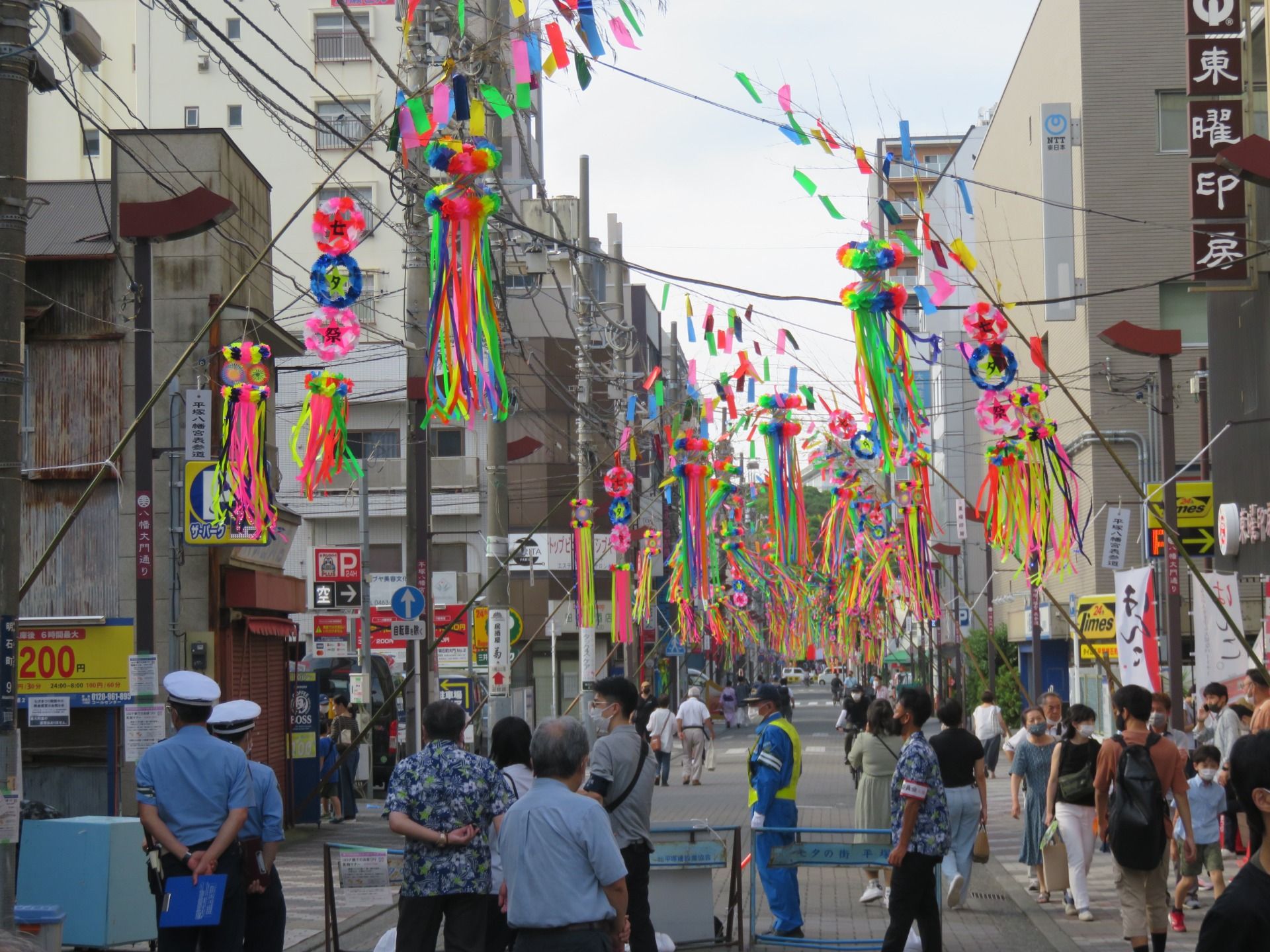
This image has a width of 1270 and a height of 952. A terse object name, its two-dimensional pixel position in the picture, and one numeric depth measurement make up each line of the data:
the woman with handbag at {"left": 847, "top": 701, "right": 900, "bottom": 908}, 13.72
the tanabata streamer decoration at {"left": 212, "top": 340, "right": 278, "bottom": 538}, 16.36
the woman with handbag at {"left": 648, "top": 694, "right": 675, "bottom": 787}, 27.56
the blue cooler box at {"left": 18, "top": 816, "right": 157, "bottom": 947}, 11.30
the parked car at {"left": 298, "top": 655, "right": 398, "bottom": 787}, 27.55
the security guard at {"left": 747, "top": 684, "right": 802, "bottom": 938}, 12.09
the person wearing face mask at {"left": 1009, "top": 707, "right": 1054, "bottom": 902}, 14.53
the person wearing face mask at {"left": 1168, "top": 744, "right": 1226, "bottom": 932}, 12.97
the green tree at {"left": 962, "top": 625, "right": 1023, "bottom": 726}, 41.62
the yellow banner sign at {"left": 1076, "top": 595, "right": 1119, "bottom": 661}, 32.21
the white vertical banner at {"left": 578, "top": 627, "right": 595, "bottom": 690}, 29.05
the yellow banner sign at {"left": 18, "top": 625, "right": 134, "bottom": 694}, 17.80
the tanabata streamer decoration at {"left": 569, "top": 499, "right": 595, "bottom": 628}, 26.69
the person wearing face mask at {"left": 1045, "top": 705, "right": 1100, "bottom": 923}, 12.42
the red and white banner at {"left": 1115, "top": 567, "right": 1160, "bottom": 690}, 15.84
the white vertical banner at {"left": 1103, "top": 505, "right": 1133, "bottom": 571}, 22.12
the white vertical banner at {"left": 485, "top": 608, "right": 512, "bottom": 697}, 21.42
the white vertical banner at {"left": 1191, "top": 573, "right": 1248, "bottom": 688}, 17.19
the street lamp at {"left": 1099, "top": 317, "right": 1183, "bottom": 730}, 17.28
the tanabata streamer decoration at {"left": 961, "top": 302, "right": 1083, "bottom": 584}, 18.42
